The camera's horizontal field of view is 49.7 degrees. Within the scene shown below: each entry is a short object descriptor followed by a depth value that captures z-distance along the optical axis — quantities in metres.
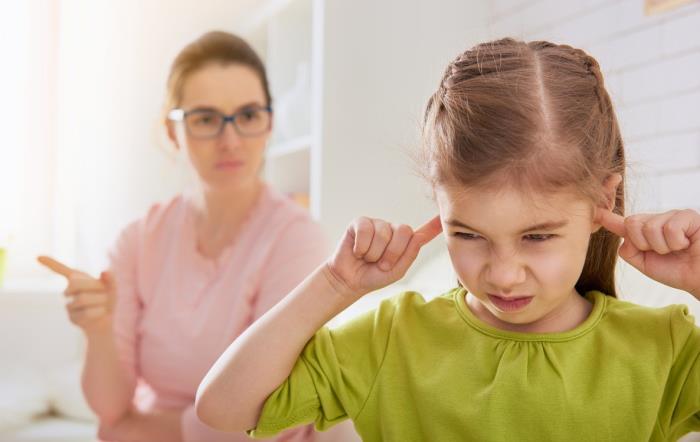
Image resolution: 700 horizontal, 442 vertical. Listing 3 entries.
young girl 0.57
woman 1.00
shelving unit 1.64
